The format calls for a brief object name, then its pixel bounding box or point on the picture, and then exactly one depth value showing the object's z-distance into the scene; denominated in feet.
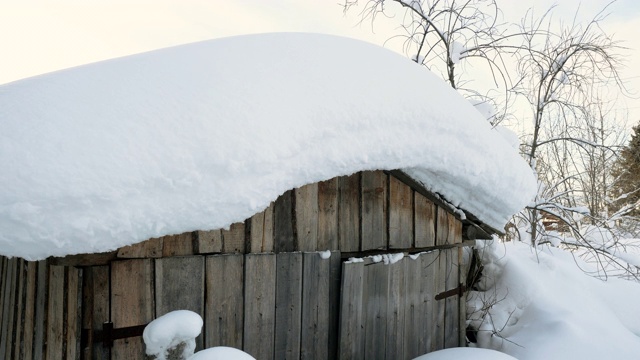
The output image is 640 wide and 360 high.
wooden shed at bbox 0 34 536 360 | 7.97
